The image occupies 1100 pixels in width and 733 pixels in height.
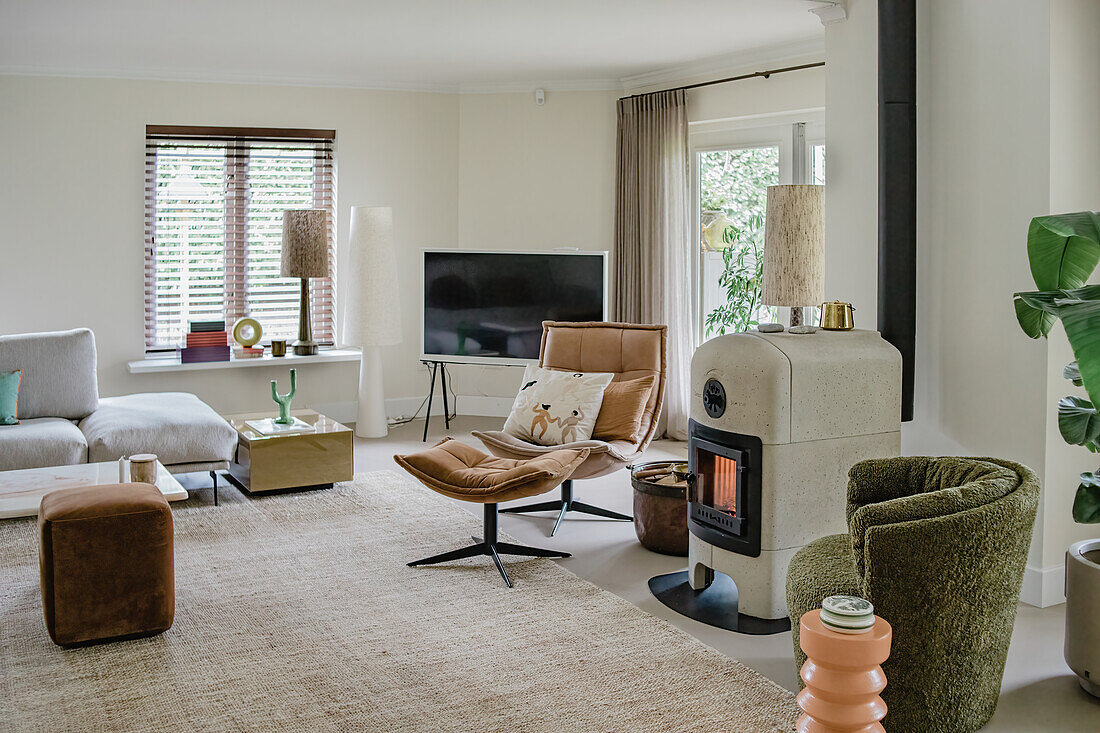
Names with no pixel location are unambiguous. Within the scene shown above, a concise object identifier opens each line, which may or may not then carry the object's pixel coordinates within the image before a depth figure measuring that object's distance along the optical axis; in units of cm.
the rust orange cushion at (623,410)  444
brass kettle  366
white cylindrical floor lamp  651
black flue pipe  379
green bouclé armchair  237
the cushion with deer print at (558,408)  446
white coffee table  357
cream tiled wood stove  331
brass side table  496
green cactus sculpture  516
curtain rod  558
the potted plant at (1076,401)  264
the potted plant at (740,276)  619
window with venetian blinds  657
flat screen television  617
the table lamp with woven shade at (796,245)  420
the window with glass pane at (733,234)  618
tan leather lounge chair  421
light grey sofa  461
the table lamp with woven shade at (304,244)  640
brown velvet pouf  310
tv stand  665
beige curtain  645
